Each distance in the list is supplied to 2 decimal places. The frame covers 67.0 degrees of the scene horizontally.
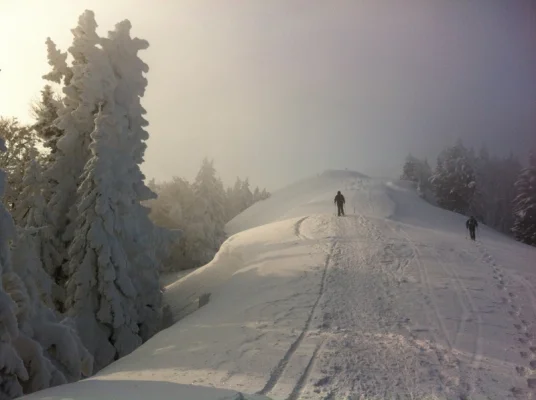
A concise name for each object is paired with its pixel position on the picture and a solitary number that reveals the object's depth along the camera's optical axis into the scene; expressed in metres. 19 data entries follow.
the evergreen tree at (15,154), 23.33
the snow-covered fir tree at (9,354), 8.37
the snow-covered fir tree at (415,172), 72.56
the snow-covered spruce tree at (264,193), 83.75
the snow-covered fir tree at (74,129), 20.58
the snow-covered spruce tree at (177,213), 40.31
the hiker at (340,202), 27.95
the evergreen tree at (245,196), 77.06
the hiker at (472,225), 23.31
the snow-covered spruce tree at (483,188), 57.67
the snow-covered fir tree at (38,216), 19.95
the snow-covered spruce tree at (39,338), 9.38
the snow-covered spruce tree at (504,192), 77.62
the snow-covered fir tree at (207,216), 40.38
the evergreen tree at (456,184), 54.31
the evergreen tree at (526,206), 40.38
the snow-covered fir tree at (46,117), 23.27
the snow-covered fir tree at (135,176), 20.39
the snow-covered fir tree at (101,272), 18.50
